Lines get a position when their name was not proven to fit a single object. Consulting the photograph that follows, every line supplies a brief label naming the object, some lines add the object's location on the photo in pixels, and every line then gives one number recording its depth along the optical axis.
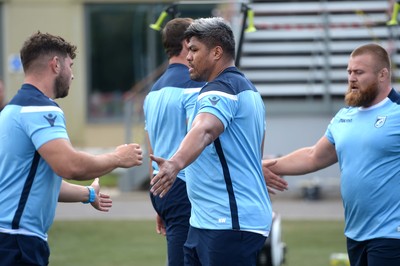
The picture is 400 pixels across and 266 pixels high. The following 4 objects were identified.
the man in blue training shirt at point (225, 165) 11.84
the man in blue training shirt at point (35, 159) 11.27
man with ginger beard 13.02
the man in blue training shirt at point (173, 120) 14.54
